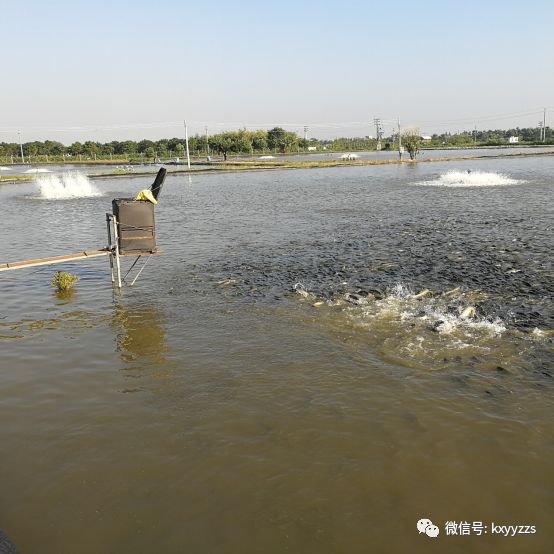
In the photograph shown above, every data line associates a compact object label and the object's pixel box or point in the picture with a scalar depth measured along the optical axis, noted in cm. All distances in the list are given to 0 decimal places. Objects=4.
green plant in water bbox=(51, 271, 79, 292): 1408
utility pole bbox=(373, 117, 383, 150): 19469
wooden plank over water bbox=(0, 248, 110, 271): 1277
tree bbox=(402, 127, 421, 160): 9294
